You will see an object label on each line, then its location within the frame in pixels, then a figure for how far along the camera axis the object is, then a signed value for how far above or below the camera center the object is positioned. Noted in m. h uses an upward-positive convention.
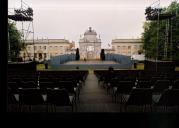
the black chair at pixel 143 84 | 3.86 -0.73
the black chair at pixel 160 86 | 3.78 -0.75
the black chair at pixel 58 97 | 2.87 -0.81
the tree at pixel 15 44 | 16.07 +1.76
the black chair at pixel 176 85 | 3.70 -0.73
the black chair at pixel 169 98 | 2.81 -0.82
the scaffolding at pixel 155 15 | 10.76 +3.45
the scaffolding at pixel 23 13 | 10.18 +3.42
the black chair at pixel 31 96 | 2.94 -0.80
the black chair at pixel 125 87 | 3.59 -0.74
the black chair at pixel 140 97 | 2.88 -0.82
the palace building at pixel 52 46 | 34.02 +3.27
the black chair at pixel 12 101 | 2.94 -0.91
